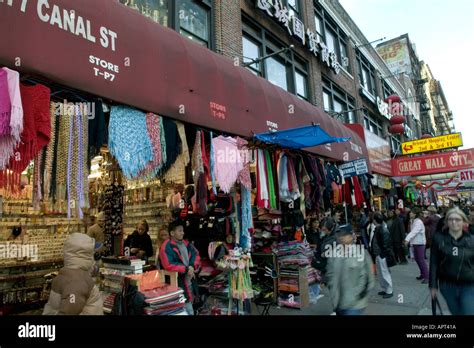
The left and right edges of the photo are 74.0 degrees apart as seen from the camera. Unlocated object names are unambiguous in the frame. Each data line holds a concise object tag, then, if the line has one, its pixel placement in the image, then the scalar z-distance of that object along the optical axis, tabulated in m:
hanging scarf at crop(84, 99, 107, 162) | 4.30
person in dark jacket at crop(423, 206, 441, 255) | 12.26
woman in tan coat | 3.07
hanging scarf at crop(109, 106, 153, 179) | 4.43
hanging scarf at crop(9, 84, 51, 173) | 3.56
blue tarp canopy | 6.52
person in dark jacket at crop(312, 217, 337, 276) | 5.04
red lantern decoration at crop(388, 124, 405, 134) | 20.53
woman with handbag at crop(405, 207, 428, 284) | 8.92
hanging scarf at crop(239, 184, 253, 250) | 6.40
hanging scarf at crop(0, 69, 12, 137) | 3.29
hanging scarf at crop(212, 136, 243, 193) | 5.75
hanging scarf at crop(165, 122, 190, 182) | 5.32
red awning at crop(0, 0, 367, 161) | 3.67
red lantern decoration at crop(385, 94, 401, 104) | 21.89
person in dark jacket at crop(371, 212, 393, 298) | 7.62
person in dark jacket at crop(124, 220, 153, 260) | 8.15
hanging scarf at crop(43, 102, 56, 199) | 3.84
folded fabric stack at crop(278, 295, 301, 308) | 6.88
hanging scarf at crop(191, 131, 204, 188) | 5.64
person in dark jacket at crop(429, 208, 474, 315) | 3.98
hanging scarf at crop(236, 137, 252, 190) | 6.12
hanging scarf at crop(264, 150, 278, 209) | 6.88
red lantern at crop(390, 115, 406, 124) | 21.28
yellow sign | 18.42
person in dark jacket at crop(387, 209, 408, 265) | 10.14
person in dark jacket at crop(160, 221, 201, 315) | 5.00
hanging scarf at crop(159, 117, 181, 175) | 5.11
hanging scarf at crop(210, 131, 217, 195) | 5.67
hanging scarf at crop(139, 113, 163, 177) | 4.81
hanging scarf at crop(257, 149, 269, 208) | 6.66
